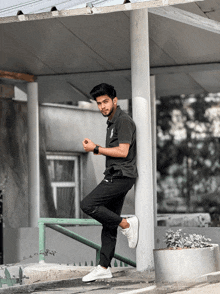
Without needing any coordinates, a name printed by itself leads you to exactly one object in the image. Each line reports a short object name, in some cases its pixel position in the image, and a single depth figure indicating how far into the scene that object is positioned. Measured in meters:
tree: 26.98
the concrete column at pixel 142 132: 6.43
